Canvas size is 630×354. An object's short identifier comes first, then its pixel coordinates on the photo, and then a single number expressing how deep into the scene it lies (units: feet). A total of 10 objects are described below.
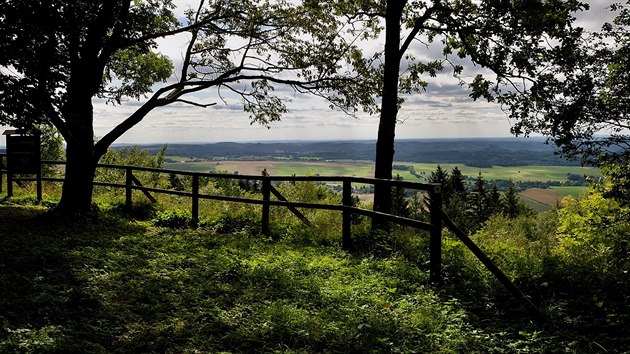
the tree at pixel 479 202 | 176.98
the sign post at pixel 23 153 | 46.57
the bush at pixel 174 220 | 39.29
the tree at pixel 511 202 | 196.54
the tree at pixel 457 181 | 185.52
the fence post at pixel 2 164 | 52.61
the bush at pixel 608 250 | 21.41
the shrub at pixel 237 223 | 37.09
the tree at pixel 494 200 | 185.07
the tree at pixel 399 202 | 149.63
